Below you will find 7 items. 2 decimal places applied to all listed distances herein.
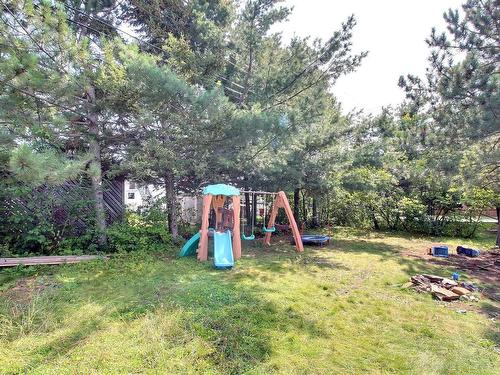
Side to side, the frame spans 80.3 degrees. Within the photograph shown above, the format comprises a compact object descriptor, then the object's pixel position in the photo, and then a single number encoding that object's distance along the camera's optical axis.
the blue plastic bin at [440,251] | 7.07
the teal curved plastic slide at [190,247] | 6.56
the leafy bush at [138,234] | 6.56
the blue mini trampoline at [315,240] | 8.49
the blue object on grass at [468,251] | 7.22
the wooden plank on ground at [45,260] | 5.03
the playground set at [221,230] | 6.01
